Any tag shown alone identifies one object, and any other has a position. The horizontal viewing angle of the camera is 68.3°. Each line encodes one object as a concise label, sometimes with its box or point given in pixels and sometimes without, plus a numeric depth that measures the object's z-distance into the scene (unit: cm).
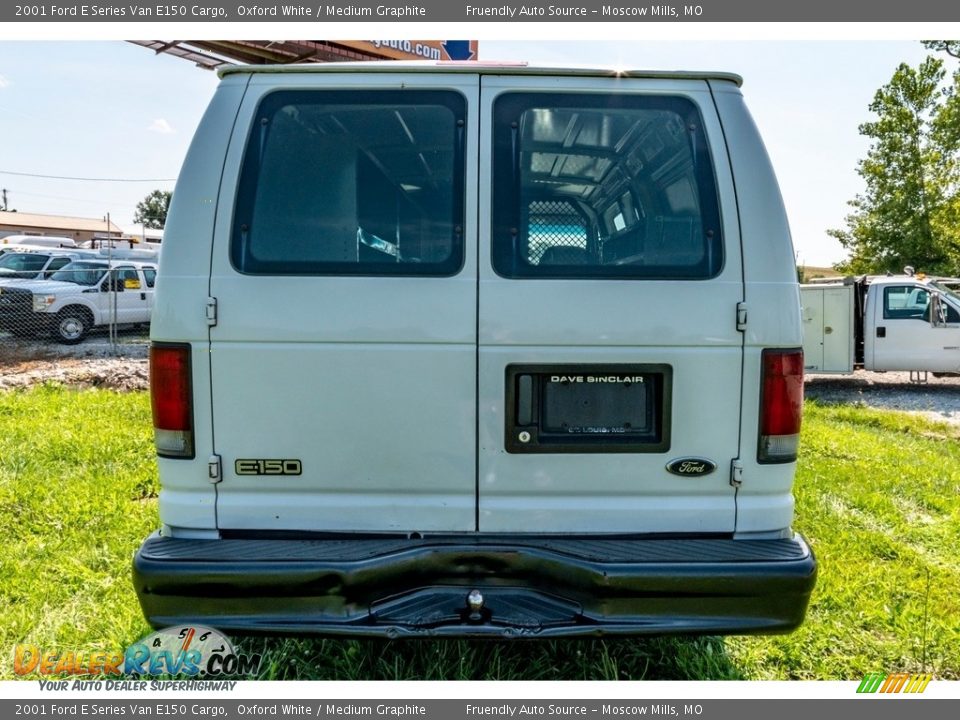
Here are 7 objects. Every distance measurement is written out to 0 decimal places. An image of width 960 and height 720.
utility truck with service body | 1141
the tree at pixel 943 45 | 2209
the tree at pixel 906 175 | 2550
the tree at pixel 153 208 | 7781
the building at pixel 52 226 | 5469
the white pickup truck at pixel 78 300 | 1316
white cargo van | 248
